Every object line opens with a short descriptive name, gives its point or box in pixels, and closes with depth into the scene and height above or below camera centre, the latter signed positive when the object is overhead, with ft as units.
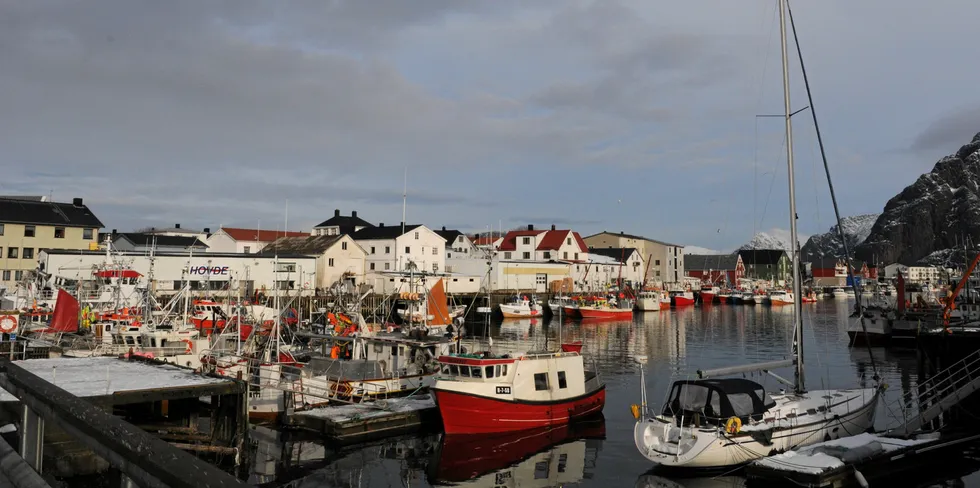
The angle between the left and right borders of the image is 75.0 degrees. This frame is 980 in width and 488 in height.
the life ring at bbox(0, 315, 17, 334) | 126.62 -8.39
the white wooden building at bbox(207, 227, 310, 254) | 347.28 +23.13
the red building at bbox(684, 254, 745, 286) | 573.78 +15.84
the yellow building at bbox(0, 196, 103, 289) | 251.80 +21.06
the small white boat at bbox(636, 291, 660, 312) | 357.41 -9.59
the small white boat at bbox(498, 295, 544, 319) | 300.55 -11.64
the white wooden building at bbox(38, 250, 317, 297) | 225.35 +5.46
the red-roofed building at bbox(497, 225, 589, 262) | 404.57 +24.47
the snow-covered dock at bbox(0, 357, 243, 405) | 56.39 -9.70
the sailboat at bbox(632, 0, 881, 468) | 65.41 -14.98
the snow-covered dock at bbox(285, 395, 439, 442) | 82.99 -18.33
